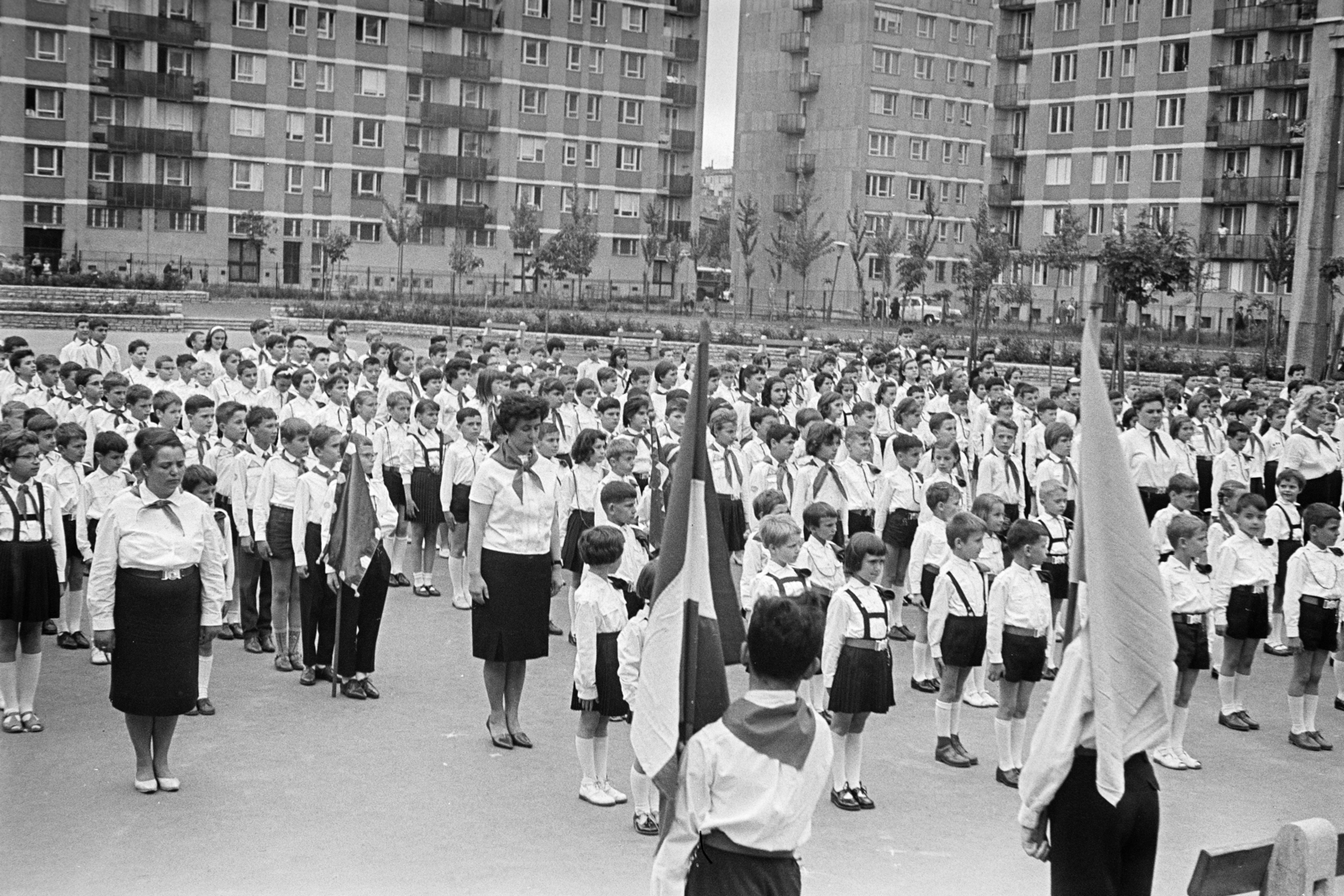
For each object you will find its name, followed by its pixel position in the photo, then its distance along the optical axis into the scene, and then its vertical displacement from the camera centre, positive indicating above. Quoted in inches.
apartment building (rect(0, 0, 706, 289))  2635.3 +355.2
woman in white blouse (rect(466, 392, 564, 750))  358.9 -55.4
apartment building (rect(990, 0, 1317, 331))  2556.6 +397.5
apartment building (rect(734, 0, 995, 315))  3307.1 +494.1
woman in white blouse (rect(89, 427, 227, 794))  320.8 -64.5
